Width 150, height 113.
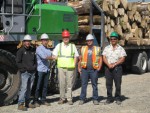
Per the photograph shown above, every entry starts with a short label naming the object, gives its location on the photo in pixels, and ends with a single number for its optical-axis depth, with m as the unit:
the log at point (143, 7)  15.65
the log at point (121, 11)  13.96
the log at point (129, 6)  14.51
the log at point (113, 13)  13.48
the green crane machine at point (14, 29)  8.95
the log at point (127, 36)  14.34
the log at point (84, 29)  12.77
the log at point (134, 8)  14.78
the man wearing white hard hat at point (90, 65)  9.22
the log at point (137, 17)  15.04
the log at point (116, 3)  13.72
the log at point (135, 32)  15.03
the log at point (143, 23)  15.50
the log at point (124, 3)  14.21
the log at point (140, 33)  15.44
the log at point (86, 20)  12.88
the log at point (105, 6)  13.25
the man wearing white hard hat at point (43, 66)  8.81
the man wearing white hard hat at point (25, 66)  8.38
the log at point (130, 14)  14.66
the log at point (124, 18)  14.20
